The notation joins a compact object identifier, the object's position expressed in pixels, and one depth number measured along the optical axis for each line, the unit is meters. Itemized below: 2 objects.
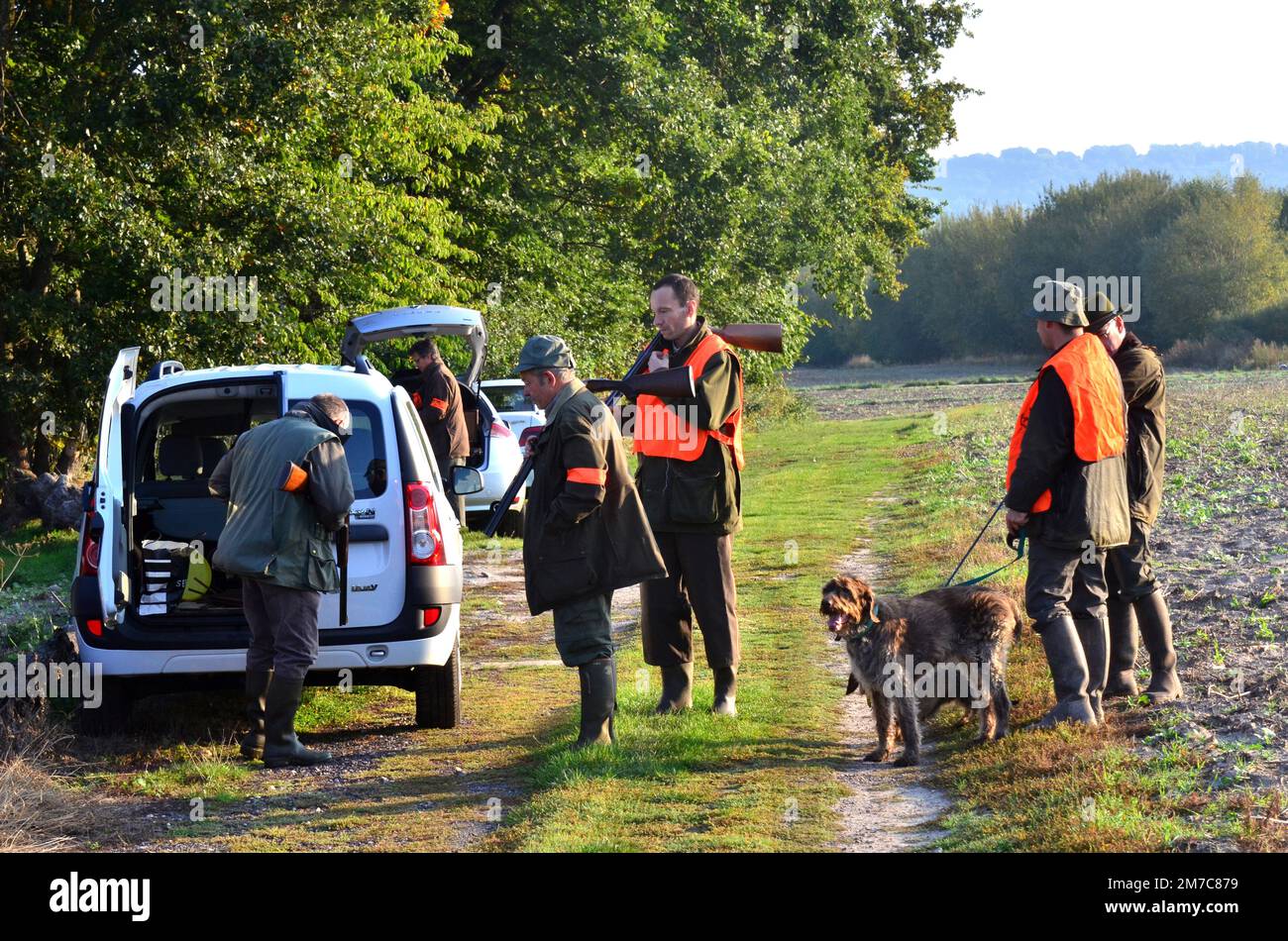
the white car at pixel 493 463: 15.05
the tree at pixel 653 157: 26.17
